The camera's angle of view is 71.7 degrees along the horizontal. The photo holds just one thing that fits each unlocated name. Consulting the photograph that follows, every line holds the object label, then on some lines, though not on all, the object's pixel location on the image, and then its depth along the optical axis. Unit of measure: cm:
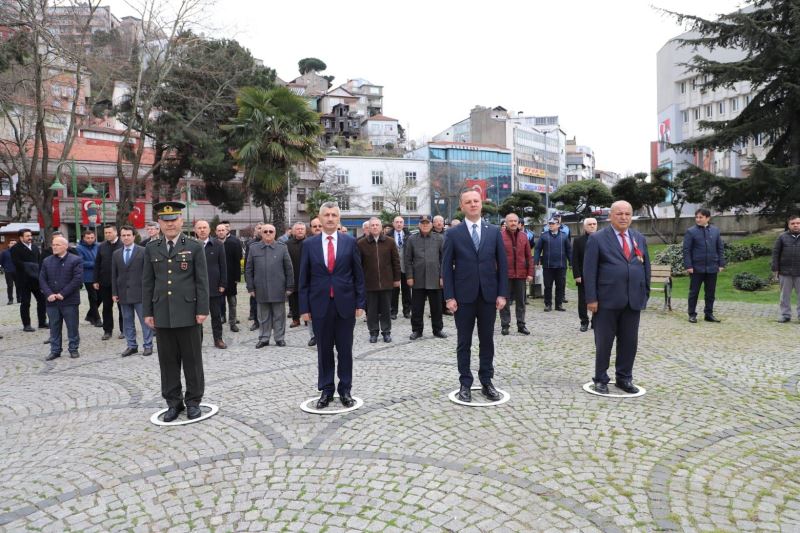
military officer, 549
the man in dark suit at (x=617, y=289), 595
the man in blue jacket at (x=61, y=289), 902
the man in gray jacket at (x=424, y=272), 966
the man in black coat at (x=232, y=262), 1111
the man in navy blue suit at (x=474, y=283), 579
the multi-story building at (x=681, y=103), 6044
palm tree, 2094
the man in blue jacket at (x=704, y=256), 1063
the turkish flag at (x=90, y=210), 2709
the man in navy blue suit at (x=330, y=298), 568
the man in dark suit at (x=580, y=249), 1091
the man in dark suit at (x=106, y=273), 1059
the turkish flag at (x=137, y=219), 4189
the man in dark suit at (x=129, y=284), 908
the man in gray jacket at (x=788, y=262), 1044
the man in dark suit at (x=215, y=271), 950
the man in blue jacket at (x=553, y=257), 1225
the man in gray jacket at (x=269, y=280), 941
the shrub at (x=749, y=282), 1536
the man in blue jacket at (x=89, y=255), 1174
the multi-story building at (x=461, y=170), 7444
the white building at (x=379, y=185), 7038
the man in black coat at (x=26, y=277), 1232
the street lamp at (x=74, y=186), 2245
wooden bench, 1238
